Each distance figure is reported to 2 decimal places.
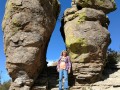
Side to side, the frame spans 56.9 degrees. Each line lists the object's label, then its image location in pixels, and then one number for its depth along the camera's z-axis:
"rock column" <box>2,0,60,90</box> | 5.06
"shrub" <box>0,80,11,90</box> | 8.66
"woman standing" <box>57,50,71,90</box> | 4.98
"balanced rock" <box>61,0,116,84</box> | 5.17
